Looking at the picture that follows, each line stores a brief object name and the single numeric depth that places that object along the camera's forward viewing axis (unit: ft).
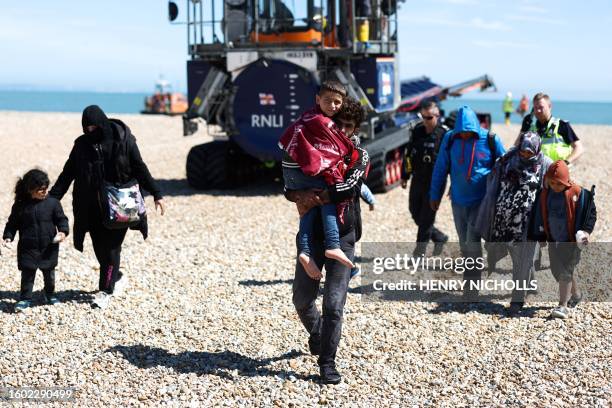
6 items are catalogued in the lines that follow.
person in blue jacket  23.04
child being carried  16.37
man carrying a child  16.56
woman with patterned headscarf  22.04
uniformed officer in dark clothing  26.96
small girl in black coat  22.31
